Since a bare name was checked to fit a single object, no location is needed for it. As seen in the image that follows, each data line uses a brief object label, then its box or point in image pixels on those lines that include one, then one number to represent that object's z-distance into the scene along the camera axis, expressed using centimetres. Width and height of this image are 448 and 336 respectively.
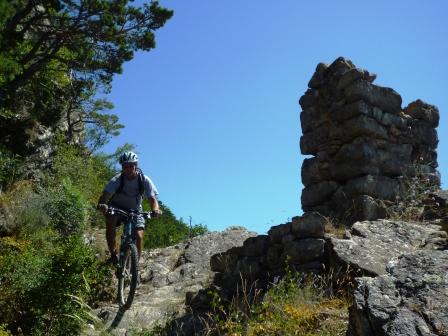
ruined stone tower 909
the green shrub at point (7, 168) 1435
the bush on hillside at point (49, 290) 697
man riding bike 798
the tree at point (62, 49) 1669
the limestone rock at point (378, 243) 632
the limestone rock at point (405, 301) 396
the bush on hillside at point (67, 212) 1271
